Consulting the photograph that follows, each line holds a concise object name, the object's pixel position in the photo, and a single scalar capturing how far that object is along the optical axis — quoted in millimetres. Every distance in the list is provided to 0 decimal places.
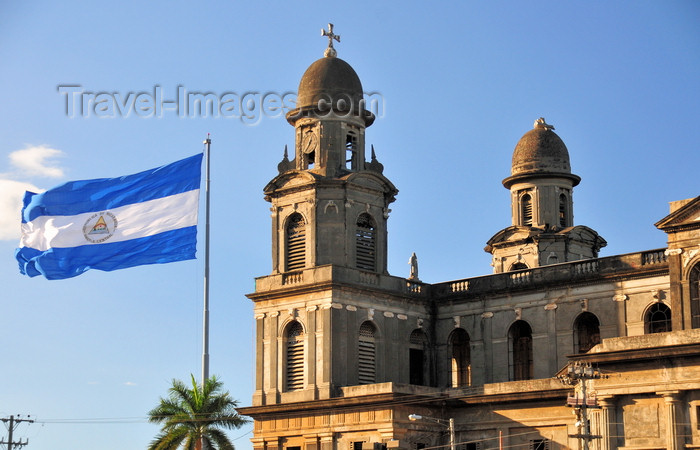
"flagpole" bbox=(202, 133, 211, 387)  58375
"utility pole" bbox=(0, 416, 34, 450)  85000
